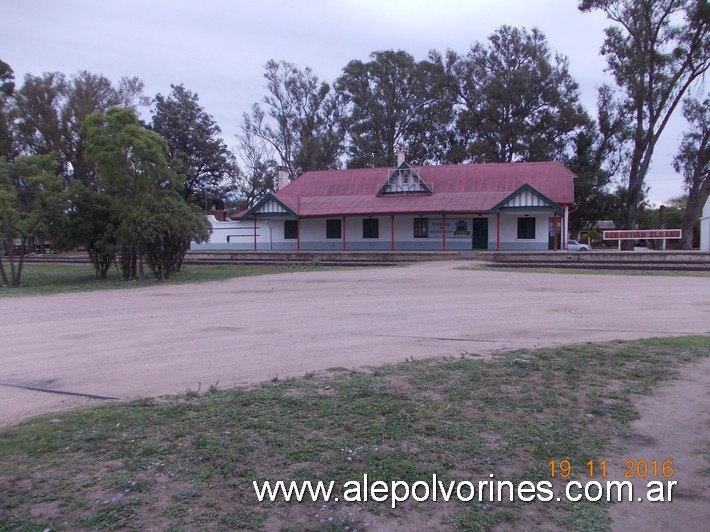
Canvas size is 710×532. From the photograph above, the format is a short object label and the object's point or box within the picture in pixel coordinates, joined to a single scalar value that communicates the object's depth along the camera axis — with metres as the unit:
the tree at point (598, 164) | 49.22
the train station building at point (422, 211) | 34.66
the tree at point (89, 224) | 22.58
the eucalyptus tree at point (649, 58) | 40.94
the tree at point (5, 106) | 45.66
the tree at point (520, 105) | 50.66
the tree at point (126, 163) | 22.16
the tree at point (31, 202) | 21.06
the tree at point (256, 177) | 60.62
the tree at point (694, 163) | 42.81
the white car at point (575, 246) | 45.75
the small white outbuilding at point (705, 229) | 41.03
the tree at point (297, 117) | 60.16
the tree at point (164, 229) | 21.58
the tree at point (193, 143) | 51.88
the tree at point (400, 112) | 55.47
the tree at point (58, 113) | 48.16
